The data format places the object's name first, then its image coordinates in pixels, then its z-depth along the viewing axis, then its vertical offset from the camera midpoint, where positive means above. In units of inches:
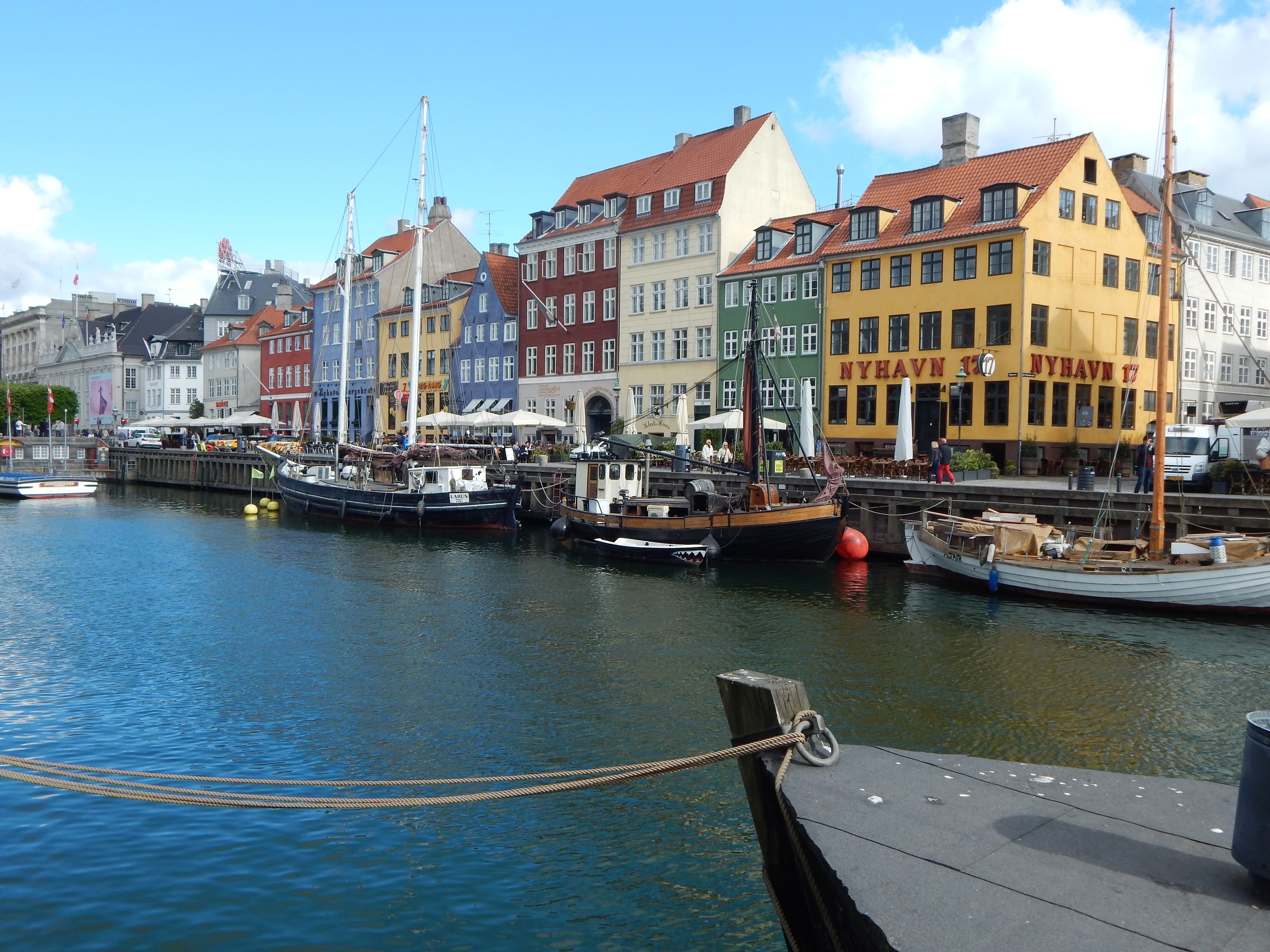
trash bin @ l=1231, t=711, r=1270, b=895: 196.1 -66.7
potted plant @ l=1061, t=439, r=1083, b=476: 1720.0 -4.9
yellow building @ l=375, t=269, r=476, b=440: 3061.0 +285.0
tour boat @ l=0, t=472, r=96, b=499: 2479.1 -116.8
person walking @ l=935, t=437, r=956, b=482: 1387.8 -14.8
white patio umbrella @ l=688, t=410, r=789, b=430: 1754.4 +43.0
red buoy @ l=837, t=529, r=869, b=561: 1336.1 -123.4
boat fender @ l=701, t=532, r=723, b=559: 1307.8 -123.6
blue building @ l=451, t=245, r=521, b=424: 2827.3 +283.1
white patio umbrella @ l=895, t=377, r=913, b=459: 1459.2 +30.9
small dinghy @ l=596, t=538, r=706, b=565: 1312.7 -134.5
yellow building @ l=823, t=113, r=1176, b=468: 1756.9 +262.9
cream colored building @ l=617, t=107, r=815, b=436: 2299.5 +457.5
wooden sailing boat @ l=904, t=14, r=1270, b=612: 906.7 -102.8
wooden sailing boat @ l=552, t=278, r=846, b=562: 1280.8 -86.0
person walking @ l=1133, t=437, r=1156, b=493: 1205.1 -17.3
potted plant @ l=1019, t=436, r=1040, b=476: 1707.7 -9.3
